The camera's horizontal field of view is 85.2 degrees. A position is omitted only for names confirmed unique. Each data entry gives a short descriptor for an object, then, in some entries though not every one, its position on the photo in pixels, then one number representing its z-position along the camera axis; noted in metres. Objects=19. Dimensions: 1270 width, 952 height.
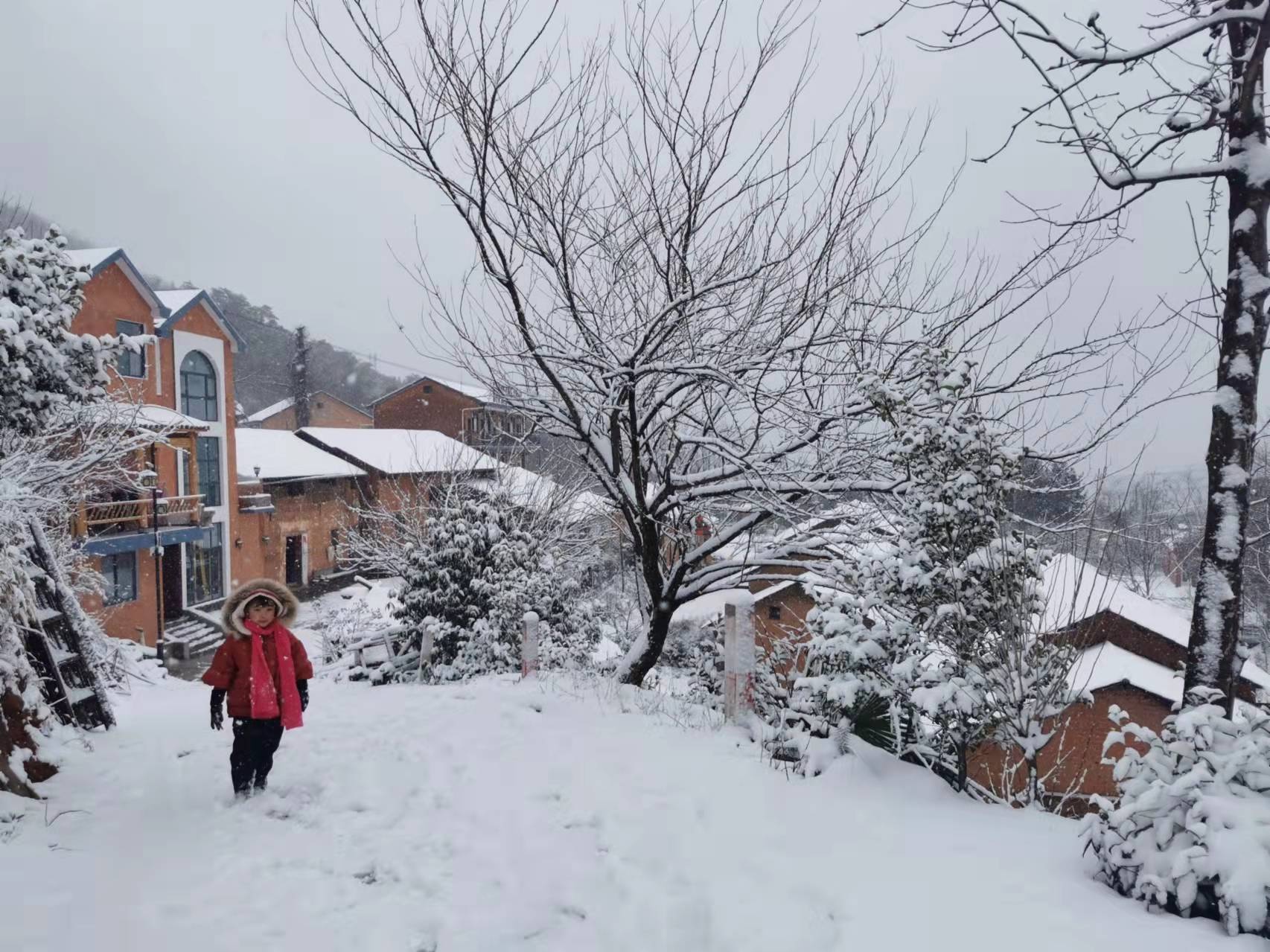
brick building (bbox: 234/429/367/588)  24.02
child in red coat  4.03
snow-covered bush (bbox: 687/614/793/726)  5.58
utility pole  45.75
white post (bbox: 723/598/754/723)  4.93
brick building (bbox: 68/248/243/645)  17.89
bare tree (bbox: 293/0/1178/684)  4.95
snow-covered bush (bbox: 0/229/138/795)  4.08
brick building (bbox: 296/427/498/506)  27.50
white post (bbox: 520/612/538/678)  7.11
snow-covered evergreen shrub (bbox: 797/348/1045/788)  4.01
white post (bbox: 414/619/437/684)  9.78
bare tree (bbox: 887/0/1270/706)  3.42
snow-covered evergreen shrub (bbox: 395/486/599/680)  9.93
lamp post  17.52
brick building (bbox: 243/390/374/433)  46.16
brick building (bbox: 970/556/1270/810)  10.35
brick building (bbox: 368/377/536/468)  38.00
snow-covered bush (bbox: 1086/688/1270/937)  2.21
